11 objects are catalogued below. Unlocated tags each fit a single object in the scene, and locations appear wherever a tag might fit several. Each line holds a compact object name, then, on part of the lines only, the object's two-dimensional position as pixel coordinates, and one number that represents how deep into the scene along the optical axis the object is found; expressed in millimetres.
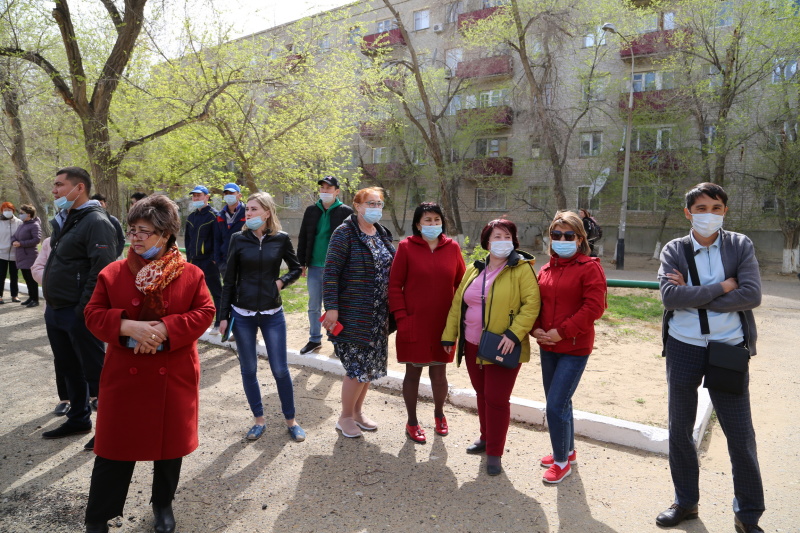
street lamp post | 20750
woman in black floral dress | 3871
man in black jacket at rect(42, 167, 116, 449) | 3814
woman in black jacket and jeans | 4031
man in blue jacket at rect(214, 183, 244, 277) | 6711
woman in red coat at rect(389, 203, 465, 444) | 3801
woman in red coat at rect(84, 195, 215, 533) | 2533
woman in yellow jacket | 3418
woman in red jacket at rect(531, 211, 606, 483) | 3254
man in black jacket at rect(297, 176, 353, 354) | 6008
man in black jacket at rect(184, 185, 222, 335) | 6898
